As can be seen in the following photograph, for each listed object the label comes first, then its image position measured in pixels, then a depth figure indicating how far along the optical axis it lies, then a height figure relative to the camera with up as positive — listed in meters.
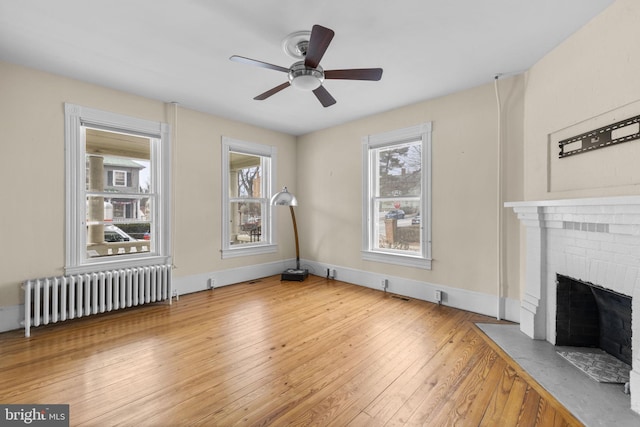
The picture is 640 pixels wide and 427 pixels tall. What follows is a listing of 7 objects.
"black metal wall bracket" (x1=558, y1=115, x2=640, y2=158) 1.89 +0.59
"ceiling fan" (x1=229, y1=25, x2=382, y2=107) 2.10 +1.18
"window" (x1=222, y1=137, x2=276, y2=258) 4.52 +0.29
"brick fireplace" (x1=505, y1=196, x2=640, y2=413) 1.80 -0.31
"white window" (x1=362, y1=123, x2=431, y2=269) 3.77 +0.25
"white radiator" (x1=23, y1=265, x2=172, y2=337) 2.81 -0.90
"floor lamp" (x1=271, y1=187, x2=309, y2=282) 4.40 -0.38
